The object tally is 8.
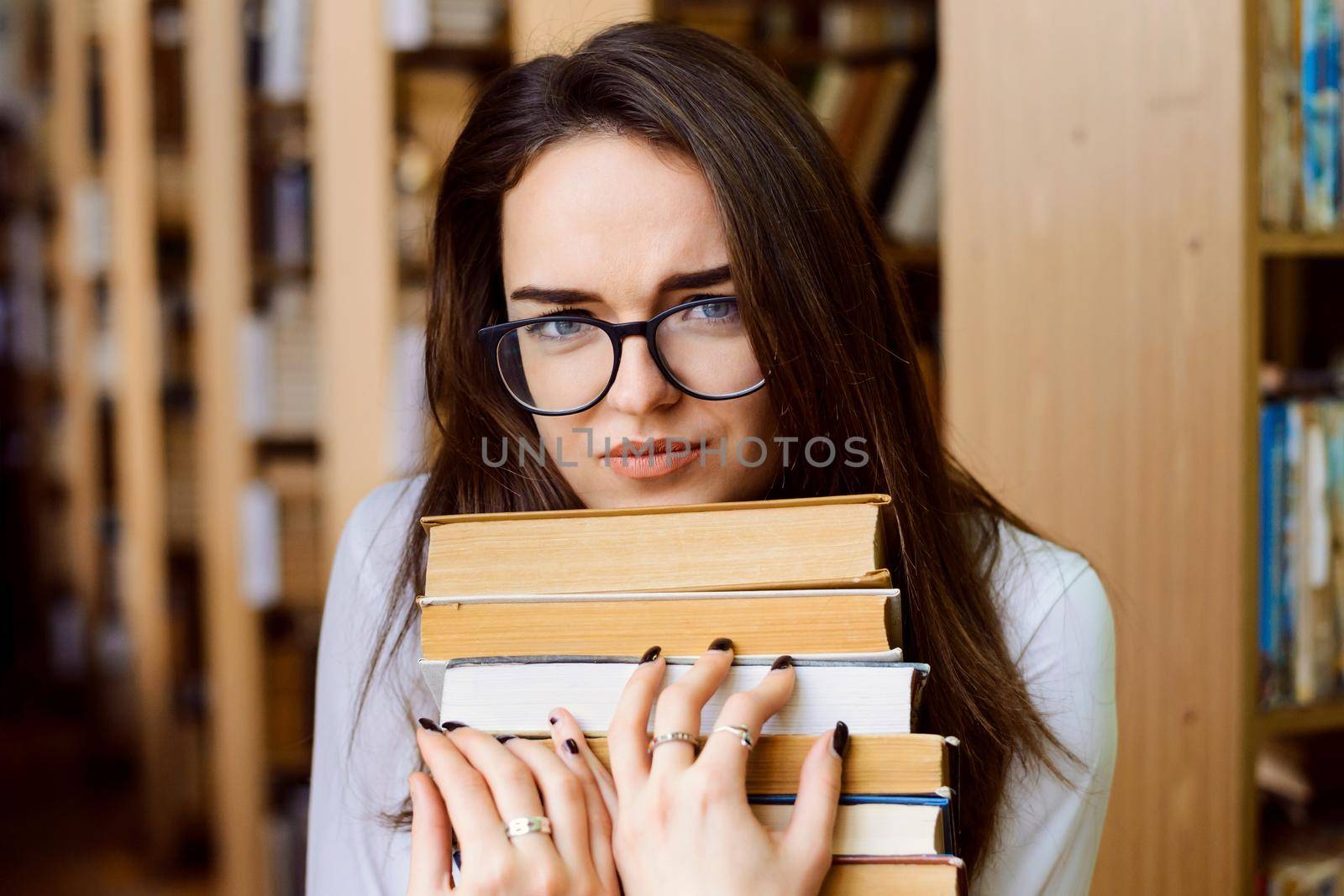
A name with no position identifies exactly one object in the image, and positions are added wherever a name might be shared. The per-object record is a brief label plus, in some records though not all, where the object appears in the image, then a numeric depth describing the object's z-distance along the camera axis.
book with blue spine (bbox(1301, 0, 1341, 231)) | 1.54
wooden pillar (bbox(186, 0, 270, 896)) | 2.83
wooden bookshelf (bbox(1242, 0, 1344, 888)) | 1.50
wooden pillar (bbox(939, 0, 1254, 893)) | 1.52
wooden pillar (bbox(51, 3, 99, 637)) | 4.07
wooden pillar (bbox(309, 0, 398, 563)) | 2.41
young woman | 0.94
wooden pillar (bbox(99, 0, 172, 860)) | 3.31
